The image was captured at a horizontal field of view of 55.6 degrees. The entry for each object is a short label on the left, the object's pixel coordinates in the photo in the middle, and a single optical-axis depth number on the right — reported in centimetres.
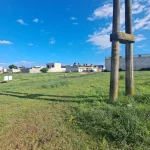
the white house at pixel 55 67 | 7324
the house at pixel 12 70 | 7217
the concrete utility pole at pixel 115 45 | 516
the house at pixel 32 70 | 6698
